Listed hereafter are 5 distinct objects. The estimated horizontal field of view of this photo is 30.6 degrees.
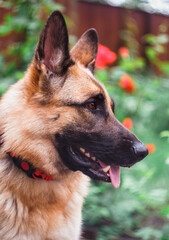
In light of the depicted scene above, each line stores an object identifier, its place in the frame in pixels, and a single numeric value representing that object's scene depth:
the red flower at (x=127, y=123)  3.50
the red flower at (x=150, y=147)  3.52
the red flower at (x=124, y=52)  5.24
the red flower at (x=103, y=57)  4.55
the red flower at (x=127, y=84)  4.76
